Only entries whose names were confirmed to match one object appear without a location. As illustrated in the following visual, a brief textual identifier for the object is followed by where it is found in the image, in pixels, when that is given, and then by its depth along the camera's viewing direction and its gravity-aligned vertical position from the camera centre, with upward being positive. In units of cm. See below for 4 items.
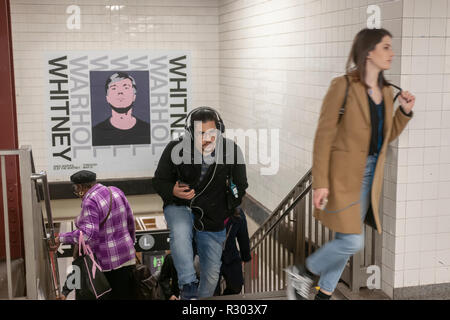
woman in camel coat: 289 -39
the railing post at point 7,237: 319 -94
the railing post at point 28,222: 319 -86
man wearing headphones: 363 -76
